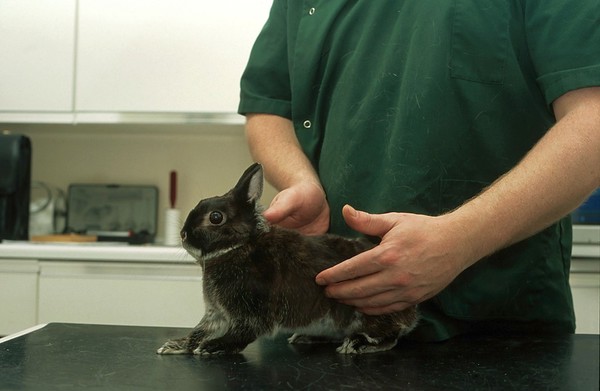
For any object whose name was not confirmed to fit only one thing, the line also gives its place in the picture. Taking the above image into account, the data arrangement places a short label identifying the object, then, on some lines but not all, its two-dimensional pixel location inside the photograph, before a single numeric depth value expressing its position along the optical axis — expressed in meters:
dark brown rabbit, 0.83
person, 0.84
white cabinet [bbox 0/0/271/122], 2.40
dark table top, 0.68
